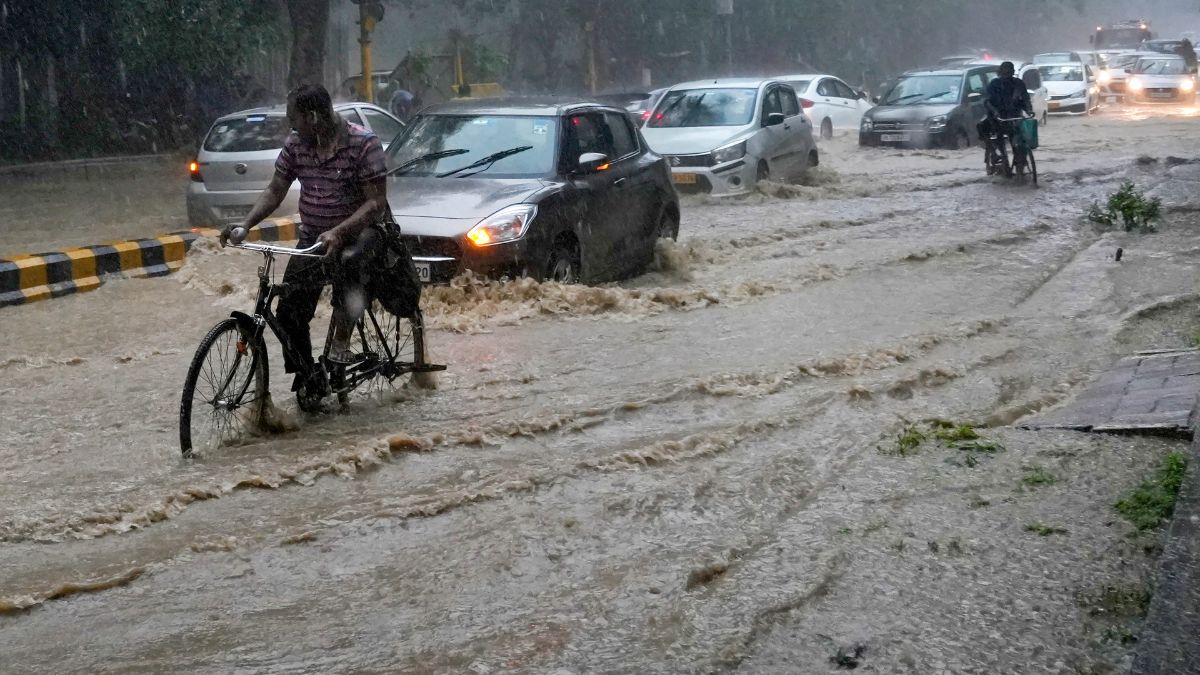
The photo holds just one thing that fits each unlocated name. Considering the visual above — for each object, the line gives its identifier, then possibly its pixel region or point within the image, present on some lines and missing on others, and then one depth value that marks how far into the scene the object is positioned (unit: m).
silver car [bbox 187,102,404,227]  14.46
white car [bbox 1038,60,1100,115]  36.19
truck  55.50
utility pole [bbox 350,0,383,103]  19.64
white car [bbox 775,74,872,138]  28.05
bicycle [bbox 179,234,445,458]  6.25
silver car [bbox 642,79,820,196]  17.17
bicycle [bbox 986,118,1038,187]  19.03
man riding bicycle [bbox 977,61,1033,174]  19.08
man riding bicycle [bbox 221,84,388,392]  6.56
